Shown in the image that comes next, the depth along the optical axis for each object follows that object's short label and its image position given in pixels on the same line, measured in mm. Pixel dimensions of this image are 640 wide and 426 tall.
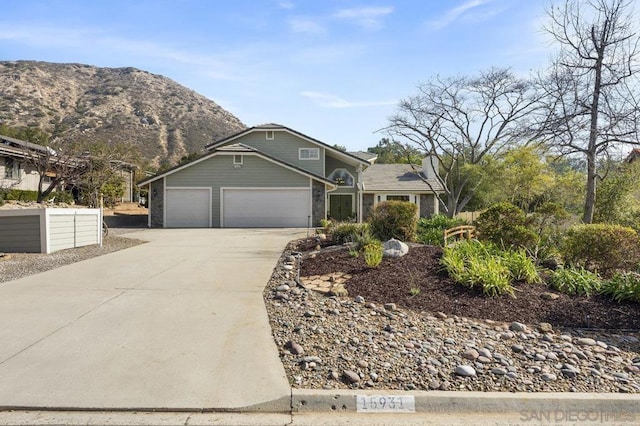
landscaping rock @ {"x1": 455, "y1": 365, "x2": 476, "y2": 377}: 3730
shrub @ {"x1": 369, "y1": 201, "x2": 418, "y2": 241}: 10586
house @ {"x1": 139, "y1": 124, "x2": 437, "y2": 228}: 21547
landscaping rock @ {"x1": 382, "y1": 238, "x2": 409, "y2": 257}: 8328
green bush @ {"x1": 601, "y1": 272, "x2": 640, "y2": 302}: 5594
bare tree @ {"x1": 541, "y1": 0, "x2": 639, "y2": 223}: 11961
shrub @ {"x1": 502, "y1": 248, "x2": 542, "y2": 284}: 6605
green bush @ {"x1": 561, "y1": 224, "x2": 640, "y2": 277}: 7074
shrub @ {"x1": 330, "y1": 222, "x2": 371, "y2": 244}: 10570
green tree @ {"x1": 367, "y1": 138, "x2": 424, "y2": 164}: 25806
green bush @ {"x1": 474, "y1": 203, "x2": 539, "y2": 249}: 8578
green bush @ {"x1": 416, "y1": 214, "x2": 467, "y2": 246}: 11094
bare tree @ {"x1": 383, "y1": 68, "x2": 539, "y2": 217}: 23344
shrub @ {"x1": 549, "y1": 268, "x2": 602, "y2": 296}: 6102
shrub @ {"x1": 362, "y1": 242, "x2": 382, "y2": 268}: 7656
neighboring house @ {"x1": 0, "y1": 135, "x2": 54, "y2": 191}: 21875
